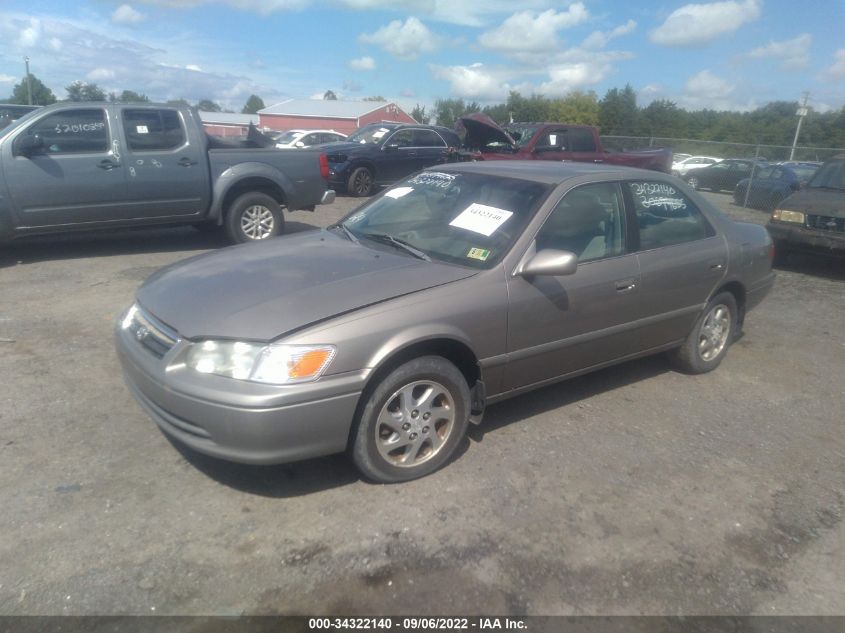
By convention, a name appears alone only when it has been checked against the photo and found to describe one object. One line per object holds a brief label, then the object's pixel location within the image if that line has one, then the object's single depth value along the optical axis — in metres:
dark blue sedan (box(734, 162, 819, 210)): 16.97
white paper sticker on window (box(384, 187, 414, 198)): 4.75
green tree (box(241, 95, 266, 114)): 121.24
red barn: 68.62
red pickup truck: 13.16
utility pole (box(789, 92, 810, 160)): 41.39
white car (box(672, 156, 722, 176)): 29.89
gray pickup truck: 7.40
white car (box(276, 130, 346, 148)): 25.08
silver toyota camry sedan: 3.10
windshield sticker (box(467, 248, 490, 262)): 3.87
